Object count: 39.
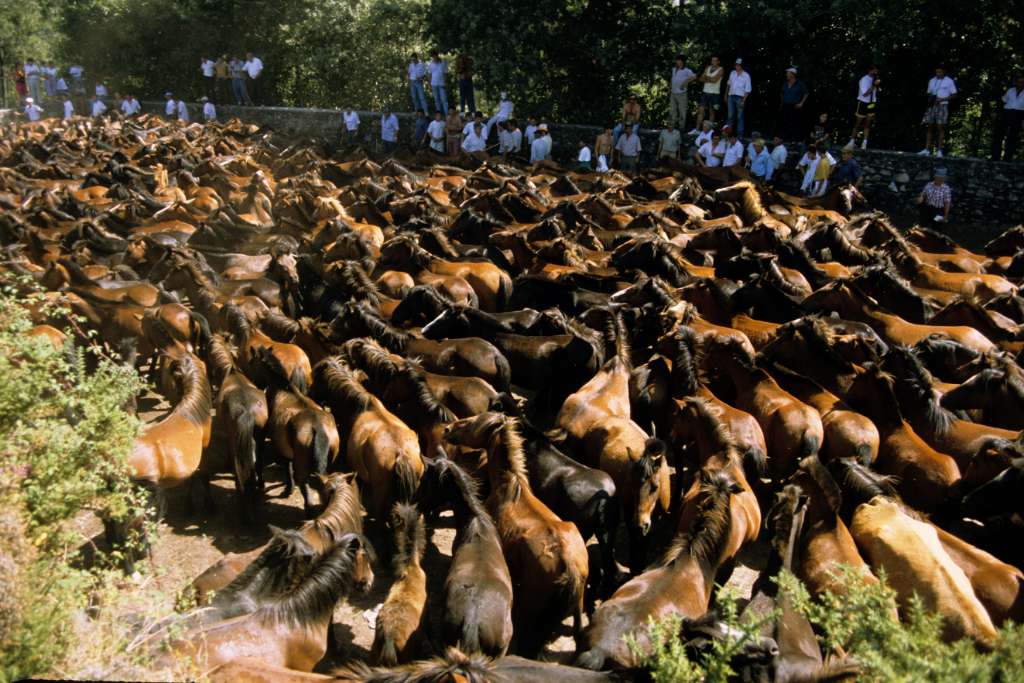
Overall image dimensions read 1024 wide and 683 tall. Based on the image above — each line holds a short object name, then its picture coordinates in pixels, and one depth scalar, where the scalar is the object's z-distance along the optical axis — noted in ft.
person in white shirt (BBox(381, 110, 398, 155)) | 83.71
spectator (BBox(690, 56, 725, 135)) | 65.10
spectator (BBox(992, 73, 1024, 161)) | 55.21
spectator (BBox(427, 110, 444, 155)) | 78.74
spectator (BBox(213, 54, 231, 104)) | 106.73
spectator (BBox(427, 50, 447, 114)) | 82.69
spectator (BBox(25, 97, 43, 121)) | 107.24
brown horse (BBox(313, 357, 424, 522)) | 19.65
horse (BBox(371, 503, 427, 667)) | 14.62
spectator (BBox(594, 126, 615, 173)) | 68.33
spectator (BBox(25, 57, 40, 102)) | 114.73
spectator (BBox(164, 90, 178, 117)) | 105.40
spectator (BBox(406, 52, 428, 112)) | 86.02
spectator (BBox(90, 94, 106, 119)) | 108.96
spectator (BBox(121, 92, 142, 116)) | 109.09
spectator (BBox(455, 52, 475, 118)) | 78.95
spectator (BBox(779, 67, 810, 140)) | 63.10
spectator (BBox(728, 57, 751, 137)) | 63.72
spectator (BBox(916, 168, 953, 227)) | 49.60
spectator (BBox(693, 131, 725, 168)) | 62.34
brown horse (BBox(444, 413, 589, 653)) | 16.47
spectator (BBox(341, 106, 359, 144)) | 89.35
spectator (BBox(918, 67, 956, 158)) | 57.06
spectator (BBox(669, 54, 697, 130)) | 68.08
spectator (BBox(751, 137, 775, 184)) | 59.77
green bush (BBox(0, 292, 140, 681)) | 10.96
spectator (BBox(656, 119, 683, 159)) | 68.11
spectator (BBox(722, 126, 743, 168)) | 61.57
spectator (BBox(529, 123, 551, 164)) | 70.38
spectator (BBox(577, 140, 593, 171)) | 69.00
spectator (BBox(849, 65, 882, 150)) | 60.34
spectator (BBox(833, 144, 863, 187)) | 56.03
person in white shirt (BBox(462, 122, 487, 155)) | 74.74
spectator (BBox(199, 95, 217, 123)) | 102.89
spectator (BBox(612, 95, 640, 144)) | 70.28
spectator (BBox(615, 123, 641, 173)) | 68.33
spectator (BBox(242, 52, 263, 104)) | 103.96
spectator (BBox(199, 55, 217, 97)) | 106.32
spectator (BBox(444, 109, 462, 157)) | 77.61
